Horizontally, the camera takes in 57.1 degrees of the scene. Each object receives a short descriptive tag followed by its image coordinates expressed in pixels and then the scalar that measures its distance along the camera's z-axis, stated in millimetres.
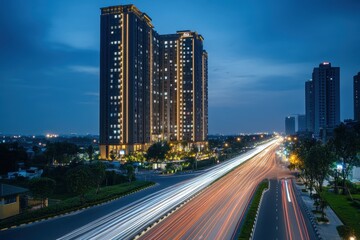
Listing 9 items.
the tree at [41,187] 48000
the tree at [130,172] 73331
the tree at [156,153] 114125
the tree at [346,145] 56250
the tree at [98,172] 57125
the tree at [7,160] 91875
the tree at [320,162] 47844
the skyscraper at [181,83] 190750
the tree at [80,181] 49406
